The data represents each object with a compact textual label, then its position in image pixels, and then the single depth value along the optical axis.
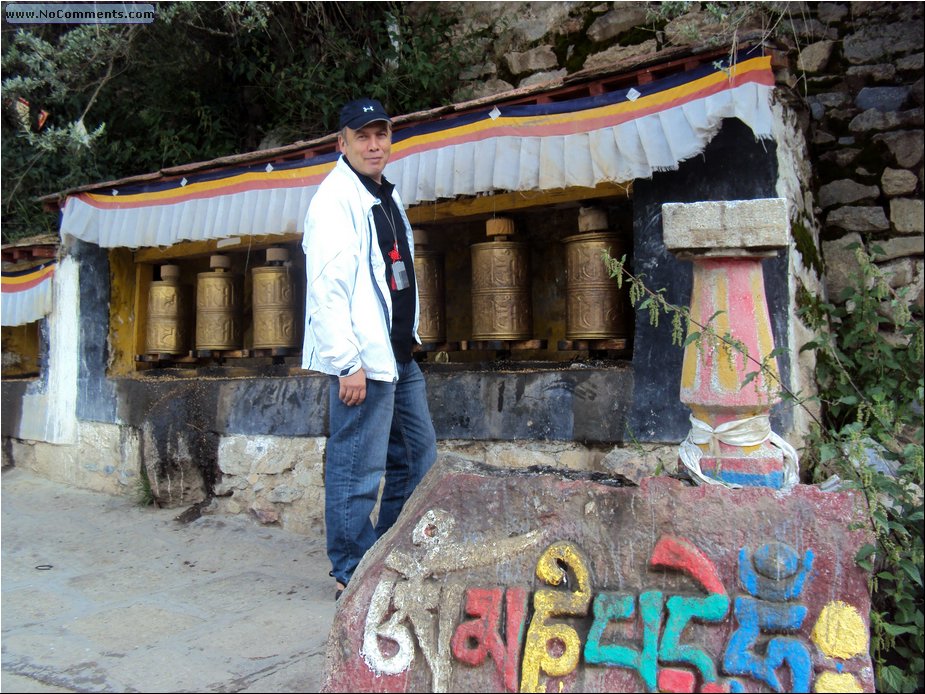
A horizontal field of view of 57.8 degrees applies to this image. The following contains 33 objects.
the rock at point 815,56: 3.89
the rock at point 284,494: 4.36
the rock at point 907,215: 3.66
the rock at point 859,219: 3.74
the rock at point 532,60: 4.75
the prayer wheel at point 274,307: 4.71
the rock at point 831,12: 3.88
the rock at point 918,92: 3.65
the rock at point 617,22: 4.45
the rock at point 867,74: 3.74
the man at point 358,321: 2.60
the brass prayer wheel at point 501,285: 3.96
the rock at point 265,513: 4.46
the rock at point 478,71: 4.94
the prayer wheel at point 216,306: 5.09
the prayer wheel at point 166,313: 5.35
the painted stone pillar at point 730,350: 2.21
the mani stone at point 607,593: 1.95
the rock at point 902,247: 3.65
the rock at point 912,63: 3.67
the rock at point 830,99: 3.84
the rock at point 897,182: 3.68
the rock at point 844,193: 3.76
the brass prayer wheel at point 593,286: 3.67
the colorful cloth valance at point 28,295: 5.71
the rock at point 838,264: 3.77
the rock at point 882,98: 3.71
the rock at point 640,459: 3.29
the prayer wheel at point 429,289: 4.18
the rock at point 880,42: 3.70
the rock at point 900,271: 3.66
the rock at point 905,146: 3.67
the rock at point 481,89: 4.89
